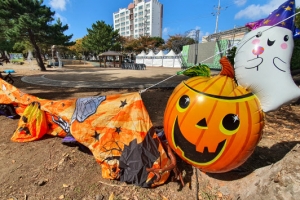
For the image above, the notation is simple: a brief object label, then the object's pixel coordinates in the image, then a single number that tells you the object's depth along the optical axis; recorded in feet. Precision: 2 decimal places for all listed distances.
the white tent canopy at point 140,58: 106.83
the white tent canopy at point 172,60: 83.69
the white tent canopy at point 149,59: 100.30
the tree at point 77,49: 171.12
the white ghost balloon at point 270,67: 4.95
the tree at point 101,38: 117.80
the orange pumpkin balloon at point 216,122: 5.27
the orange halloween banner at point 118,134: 6.96
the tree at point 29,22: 45.50
